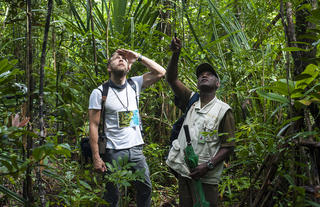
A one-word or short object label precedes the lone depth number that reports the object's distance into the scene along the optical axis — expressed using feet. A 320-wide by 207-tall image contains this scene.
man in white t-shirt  10.72
